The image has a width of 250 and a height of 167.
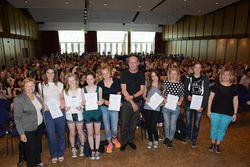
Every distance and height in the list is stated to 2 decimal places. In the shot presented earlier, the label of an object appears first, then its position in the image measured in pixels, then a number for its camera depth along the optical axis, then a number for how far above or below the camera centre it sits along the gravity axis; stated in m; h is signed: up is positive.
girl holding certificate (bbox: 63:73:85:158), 3.55 -0.82
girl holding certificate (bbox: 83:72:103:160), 3.63 -0.90
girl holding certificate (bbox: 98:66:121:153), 3.85 -0.71
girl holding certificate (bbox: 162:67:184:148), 4.02 -0.80
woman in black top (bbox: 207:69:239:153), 3.75 -0.90
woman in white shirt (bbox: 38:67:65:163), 3.41 -0.82
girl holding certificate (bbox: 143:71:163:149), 4.04 -0.85
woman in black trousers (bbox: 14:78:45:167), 3.04 -1.00
